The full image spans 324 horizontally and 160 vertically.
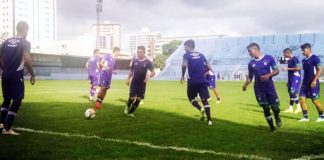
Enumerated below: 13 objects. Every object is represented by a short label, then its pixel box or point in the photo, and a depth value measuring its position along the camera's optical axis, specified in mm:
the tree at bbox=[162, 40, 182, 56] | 135000
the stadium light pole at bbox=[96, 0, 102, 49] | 77062
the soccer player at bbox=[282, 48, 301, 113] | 14320
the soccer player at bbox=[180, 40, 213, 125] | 11312
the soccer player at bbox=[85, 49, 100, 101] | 19672
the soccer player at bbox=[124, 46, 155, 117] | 12914
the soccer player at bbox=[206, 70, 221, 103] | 19594
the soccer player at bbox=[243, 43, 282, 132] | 9763
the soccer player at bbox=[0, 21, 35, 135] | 8703
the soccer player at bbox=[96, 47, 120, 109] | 14670
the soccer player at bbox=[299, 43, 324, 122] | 11727
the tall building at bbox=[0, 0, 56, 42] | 171500
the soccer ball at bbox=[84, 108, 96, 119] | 11467
